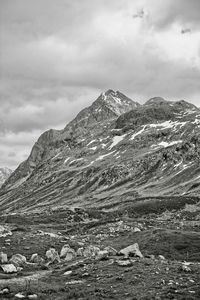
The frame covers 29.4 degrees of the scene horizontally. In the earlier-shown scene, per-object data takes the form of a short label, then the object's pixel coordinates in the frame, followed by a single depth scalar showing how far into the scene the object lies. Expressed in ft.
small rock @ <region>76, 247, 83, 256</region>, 141.30
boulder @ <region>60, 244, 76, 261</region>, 132.40
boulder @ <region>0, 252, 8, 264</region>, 125.18
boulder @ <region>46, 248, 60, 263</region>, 127.37
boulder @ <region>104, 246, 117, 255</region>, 131.39
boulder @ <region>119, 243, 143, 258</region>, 125.08
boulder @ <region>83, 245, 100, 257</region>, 139.23
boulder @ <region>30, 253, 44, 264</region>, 129.70
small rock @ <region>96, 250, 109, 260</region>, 116.96
